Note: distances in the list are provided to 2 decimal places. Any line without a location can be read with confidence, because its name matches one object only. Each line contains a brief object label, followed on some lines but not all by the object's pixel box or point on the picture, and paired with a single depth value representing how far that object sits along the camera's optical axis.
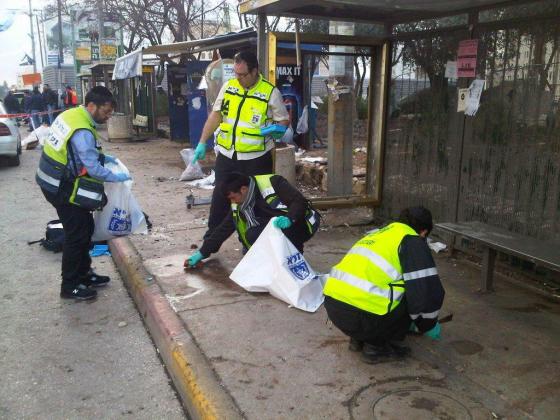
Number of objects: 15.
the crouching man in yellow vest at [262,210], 4.00
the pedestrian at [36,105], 19.31
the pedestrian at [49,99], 19.80
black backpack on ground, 5.65
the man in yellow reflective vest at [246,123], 4.57
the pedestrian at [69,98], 20.39
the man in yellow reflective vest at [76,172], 3.96
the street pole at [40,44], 47.38
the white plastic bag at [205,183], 8.65
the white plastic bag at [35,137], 11.46
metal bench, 3.46
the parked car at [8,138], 10.86
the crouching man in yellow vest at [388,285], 2.69
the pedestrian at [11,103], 23.30
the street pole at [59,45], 31.31
